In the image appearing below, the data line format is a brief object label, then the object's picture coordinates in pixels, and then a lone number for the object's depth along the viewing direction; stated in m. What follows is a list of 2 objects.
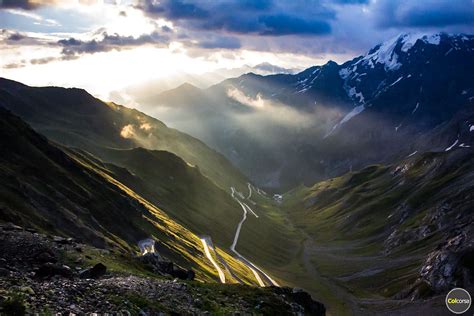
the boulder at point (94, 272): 44.51
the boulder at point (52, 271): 39.92
